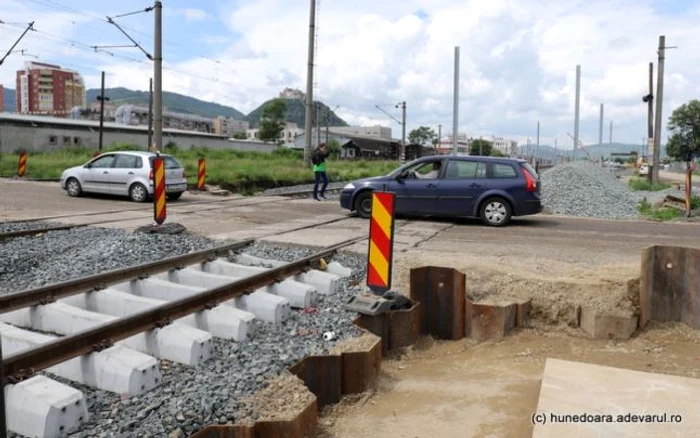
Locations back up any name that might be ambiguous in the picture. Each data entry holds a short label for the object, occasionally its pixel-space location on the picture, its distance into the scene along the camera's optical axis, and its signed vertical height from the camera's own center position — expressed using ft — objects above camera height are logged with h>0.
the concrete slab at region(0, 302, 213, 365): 15.35 -4.13
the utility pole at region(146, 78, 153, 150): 145.37 +12.92
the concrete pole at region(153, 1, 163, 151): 77.10 +13.26
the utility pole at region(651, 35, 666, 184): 91.35 +13.89
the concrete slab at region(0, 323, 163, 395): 13.25 -4.26
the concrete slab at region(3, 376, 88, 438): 11.16 -4.29
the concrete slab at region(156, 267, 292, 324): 19.36 -4.04
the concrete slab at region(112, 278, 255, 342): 17.40 -4.11
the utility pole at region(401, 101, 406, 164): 214.90 +20.28
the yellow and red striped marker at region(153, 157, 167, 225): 35.68 -0.80
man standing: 62.95 +1.64
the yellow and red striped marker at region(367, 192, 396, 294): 21.15 -2.10
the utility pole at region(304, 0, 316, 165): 98.78 +17.56
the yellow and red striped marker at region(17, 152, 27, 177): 98.99 +1.04
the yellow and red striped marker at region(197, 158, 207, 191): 75.66 +0.00
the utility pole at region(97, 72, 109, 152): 158.42 +19.54
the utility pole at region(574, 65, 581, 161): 117.80 +16.23
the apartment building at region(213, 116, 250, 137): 530.68 +47.65
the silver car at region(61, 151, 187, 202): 60.54 -0.23
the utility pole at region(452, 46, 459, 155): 74.82 +9.46
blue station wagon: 45.09 -0.51
